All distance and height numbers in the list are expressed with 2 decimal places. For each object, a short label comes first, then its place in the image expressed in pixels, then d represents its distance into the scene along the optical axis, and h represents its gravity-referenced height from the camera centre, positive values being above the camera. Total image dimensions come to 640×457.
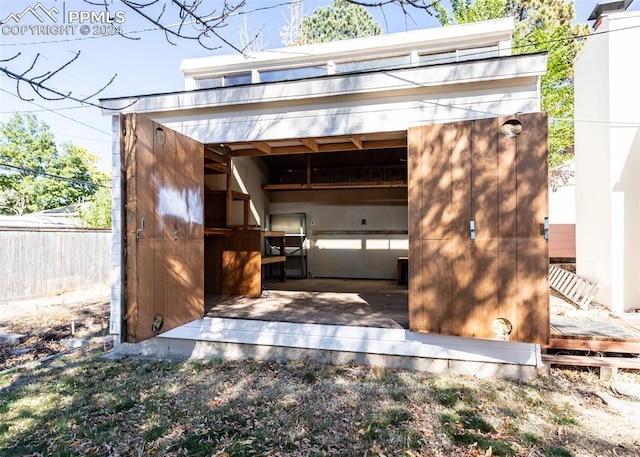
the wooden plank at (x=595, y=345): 3.65 -1.16
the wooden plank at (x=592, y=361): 3.50 -1.28
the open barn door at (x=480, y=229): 3.14 -0.01
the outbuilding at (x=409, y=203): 3.21 +0.24
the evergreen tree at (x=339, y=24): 19.25 +10.60
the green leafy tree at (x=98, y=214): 12.93 +0.58
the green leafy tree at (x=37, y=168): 15.94 +2.80
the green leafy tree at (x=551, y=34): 11.54 +6.45
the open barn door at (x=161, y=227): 3.24 +0.03
